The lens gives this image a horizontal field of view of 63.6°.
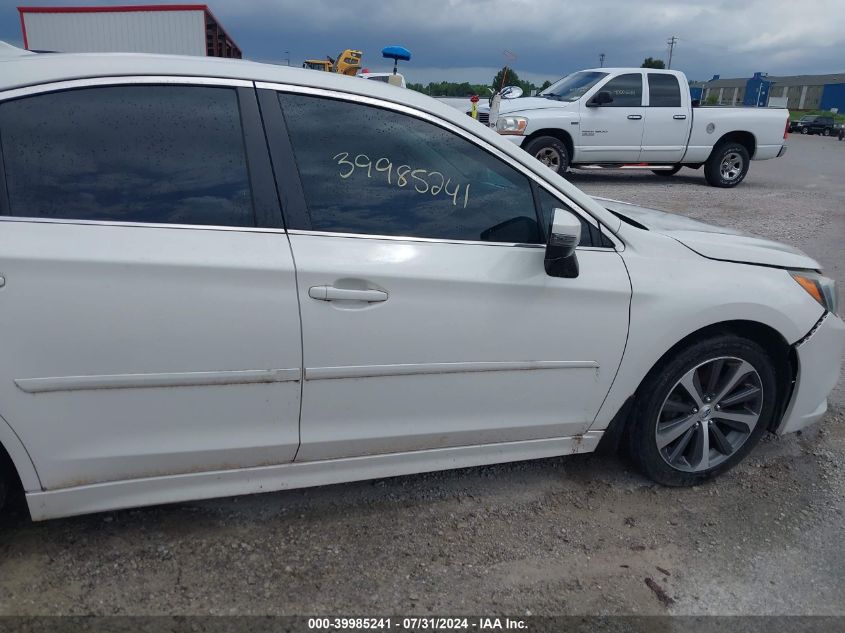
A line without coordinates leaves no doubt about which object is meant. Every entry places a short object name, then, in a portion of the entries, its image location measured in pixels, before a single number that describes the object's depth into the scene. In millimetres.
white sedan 2168
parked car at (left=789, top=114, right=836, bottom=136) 43500
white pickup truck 11180
